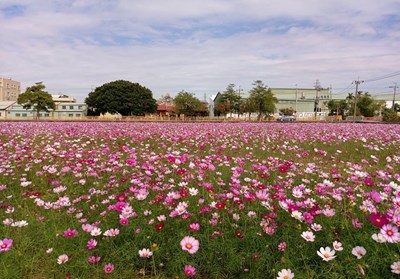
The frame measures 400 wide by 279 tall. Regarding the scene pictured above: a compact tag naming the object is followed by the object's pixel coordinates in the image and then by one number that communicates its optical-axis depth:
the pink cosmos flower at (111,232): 2.27
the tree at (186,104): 64.19
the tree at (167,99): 103.94
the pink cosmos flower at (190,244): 1.91
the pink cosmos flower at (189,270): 1.93
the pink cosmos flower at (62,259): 2.09
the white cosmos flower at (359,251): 1.77
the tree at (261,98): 54.53
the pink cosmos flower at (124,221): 2.33
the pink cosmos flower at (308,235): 2.04
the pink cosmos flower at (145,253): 2.17
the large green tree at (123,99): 57.97
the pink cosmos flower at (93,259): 2.20
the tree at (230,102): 65.56
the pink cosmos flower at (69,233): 2.27
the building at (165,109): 73.00
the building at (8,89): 119.26
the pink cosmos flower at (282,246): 2.15
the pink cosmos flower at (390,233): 1.71
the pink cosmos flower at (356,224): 2.14
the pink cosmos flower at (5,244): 2.00
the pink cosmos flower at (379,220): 1.79
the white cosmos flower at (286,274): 1.79
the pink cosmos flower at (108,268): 2.11
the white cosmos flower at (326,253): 1.86
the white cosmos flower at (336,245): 1.95
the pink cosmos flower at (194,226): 2.28
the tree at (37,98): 50.49
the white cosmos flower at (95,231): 2.37
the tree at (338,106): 83.75
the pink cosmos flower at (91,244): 2.22
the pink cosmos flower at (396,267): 1.72
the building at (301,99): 90.56
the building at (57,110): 74.06
